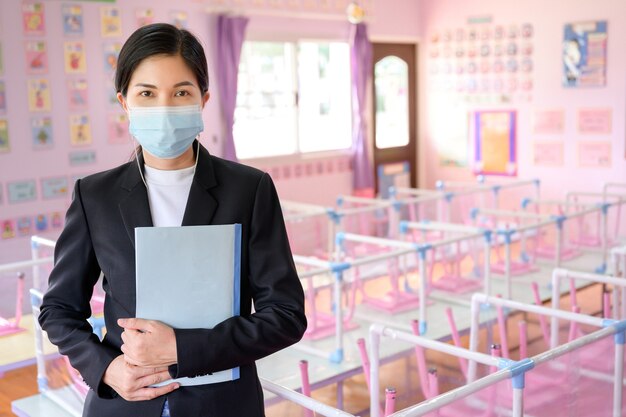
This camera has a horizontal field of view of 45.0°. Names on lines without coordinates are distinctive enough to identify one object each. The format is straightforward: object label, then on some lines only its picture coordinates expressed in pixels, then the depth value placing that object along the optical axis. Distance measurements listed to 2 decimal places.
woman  1.16
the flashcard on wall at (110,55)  5.71
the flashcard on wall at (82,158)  5.58
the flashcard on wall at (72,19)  5.44
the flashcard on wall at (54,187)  5.44
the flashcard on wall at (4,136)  5.16
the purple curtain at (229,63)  6.32
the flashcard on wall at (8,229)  5.24
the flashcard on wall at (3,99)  5.14
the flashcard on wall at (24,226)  5.33
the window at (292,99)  6.81
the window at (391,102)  8.14
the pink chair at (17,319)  3.46
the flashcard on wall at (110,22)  5.67
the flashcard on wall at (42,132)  5.34
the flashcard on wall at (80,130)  5.56
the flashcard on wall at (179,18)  6.08
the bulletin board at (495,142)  7.79
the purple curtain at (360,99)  7.54
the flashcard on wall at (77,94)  5.53
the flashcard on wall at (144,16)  5.87
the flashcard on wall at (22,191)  5.25
